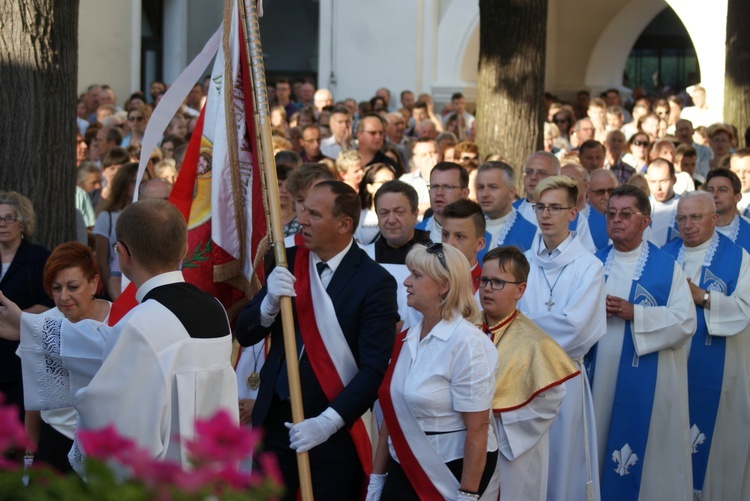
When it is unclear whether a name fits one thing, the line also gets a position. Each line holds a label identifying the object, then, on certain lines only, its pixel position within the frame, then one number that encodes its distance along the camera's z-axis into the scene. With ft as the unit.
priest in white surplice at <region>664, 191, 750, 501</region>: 37.58
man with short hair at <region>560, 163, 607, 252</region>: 40.82
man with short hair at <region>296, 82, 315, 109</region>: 95.83
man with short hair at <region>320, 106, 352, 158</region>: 60.16
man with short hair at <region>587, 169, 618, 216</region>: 46.30
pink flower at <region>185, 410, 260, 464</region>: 9.77
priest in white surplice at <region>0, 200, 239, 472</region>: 19.00
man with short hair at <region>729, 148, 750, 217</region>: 50.37
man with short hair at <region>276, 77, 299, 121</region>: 92.12
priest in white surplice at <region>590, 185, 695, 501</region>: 34.68
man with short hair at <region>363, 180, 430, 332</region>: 33.55
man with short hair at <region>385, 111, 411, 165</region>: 68.02
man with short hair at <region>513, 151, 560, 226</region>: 42.80
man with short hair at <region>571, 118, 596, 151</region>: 71.69
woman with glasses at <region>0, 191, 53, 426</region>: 32.28
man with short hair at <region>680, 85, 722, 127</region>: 92.27
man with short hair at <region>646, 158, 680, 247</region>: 47.95
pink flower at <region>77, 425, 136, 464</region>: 10.00
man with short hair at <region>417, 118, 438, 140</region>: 71.24
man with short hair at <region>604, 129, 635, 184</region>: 65.12
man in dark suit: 25.04
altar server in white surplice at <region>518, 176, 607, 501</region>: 31.23
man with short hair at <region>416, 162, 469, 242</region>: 38.44
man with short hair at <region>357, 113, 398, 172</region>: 48.44
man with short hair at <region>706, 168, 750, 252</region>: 41.79
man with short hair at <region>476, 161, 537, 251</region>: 39.69
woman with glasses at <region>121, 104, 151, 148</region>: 64.40
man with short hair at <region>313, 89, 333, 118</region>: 85.43
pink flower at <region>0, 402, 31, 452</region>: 9.78
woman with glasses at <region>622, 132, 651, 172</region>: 62.42
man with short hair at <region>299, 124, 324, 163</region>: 57.46
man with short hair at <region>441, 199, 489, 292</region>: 31.15
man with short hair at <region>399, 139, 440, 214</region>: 49.03
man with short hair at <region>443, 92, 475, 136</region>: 89.30
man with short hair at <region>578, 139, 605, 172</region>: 57.79
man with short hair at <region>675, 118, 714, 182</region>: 70.76
